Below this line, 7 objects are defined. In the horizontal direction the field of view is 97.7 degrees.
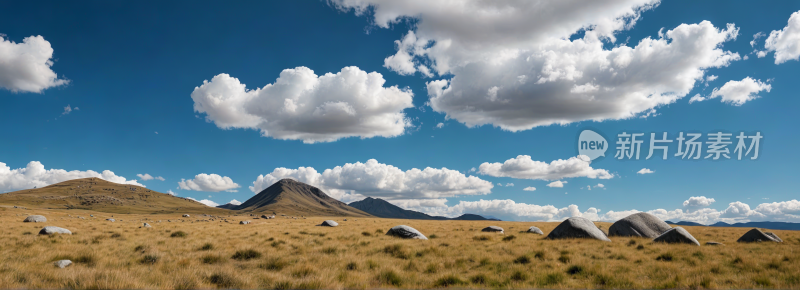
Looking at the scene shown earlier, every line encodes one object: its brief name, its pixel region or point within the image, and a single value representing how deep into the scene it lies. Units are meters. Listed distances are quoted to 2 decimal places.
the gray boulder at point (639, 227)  25.31
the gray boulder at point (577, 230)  22.61
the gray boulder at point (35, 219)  37.34
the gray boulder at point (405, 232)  22.95
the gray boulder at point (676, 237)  19.80
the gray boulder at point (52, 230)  22.80
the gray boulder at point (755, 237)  22.13
